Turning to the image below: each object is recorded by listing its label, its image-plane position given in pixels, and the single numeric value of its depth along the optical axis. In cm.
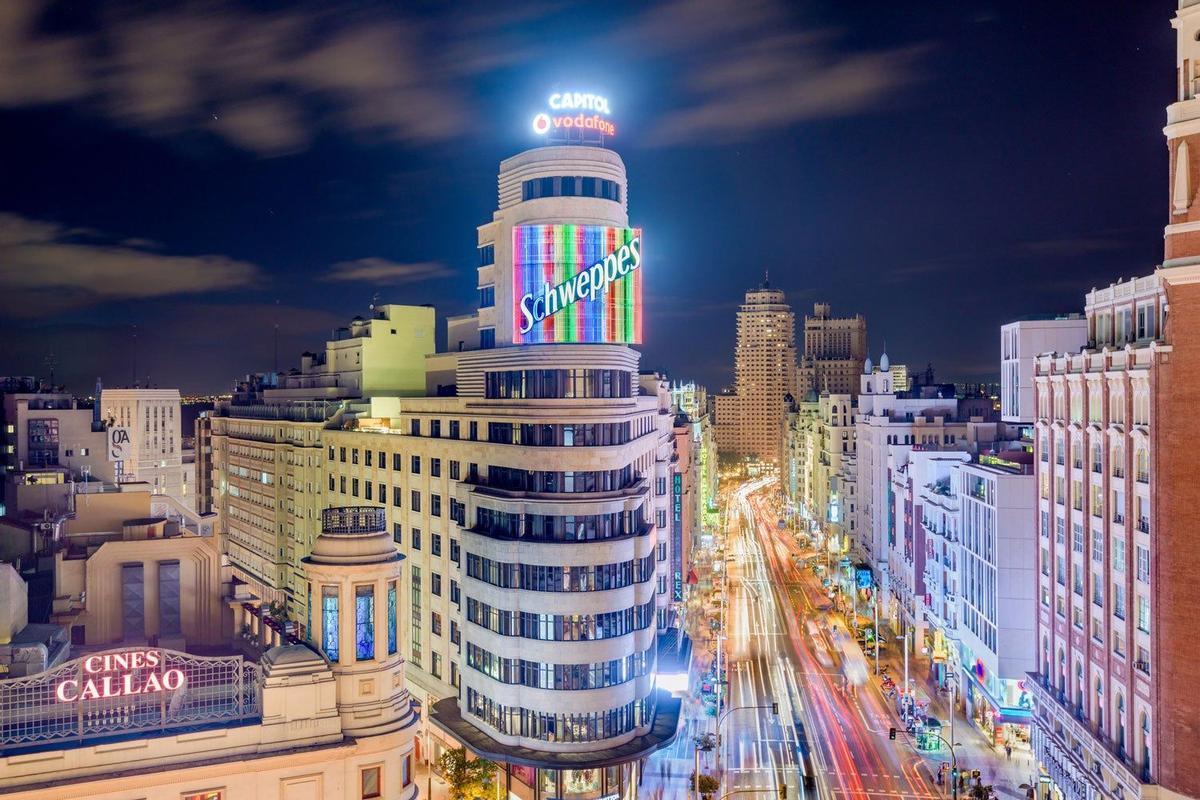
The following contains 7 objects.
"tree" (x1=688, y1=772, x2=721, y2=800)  6238
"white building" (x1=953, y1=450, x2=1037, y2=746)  8006
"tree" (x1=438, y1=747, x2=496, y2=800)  6341
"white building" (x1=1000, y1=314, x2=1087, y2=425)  8688
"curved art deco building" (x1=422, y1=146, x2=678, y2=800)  6612
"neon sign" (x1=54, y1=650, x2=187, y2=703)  3862
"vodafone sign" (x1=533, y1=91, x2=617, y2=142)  7775
